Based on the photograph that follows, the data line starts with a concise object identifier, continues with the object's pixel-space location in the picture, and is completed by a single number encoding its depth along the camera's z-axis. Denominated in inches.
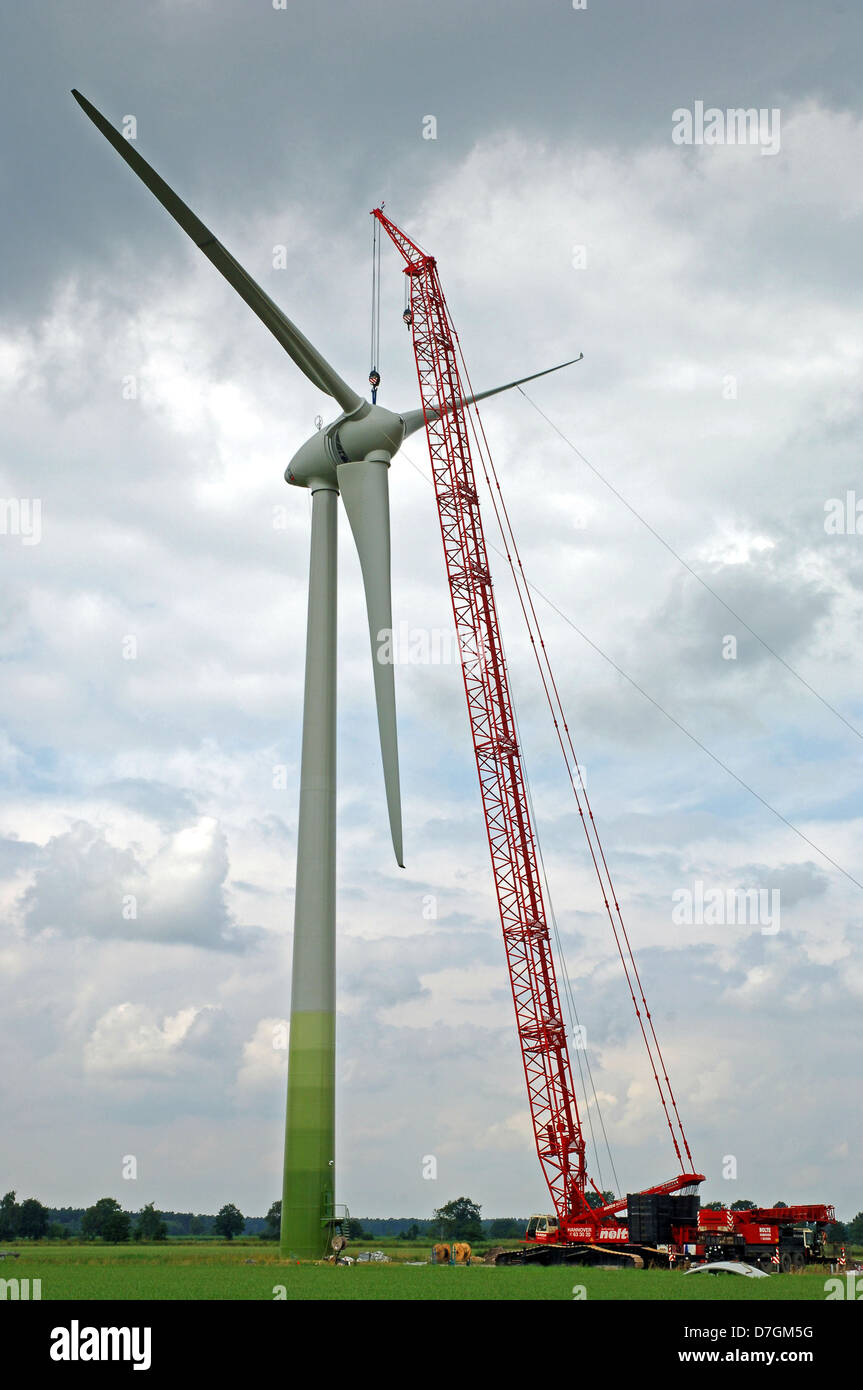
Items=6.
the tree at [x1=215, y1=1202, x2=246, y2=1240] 5674.2
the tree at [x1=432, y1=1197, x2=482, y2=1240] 5575.8
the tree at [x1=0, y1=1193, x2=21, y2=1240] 5255.9
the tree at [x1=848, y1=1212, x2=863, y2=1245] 6515.3
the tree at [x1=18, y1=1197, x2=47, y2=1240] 5339.6
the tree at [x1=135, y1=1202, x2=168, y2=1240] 5157.5
